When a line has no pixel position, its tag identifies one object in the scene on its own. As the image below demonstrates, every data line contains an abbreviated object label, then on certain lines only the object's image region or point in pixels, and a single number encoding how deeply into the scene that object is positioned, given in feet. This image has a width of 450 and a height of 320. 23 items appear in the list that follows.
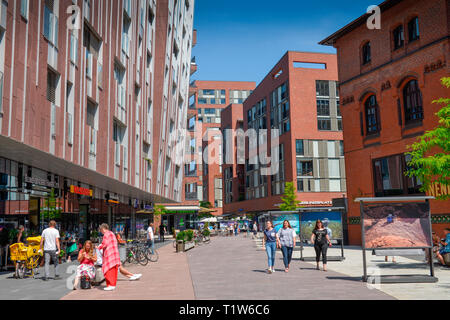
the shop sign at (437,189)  77.80
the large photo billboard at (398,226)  44.29
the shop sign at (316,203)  212.19
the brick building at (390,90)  83.56
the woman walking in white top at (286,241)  53.06
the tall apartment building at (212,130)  374.22
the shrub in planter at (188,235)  105.50
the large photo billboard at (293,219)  96.07
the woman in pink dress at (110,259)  39.24
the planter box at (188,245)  96.55
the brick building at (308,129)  215.92
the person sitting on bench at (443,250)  52.03
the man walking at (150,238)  76.59
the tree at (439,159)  54.54
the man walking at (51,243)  47.02
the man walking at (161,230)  142.47
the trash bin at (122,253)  57.77
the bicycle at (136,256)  63.10
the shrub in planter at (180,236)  96.24
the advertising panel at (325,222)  72.84
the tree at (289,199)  195.62
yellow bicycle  48.26
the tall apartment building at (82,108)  45.75
